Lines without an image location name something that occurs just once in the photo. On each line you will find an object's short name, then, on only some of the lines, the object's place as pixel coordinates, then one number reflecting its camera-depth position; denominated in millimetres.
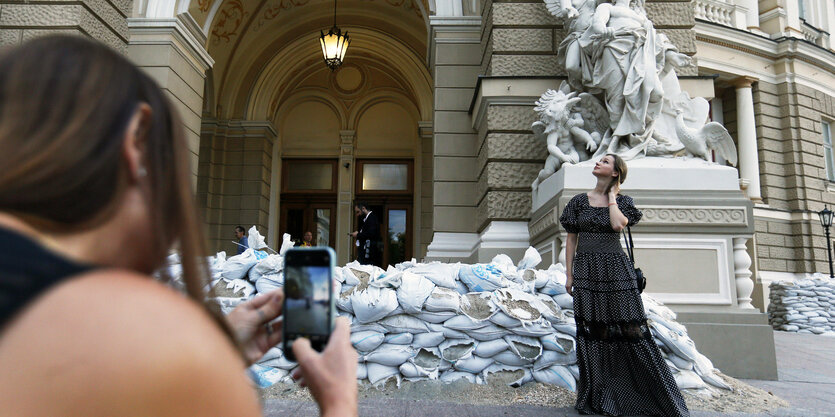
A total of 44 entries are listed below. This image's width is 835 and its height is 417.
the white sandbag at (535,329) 4016
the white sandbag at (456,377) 3934
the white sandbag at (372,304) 3984
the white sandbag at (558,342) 4043
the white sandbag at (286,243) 4572
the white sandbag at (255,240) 4852
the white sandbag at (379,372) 3905
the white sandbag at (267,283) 4234
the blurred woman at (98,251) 527
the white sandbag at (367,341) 3947
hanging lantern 11531
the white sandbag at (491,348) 3986
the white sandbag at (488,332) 4023
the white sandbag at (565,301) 4374
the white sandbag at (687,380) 4066
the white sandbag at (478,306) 4070
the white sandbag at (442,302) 4035
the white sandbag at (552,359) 4016
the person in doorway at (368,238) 9547
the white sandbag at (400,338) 4004
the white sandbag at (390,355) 3936
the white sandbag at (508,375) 3949
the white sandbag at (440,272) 4262
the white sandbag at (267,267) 4332
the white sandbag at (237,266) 4379
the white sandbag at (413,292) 4016
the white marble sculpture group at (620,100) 6062
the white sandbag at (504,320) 4000
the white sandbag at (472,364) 3961
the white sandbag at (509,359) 4004
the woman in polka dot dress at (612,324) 3436
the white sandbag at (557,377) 3926
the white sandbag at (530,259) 4703
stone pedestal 5312
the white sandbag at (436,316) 4059
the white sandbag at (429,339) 4012
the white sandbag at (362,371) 3961
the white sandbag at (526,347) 4023
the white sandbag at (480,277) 4262
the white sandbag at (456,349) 3984
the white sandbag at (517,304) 4039
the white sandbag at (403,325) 4047
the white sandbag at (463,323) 4012
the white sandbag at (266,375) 3814
